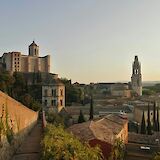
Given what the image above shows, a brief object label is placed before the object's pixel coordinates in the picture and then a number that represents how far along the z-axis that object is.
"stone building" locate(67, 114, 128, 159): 13.20
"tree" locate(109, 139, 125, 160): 12.97
